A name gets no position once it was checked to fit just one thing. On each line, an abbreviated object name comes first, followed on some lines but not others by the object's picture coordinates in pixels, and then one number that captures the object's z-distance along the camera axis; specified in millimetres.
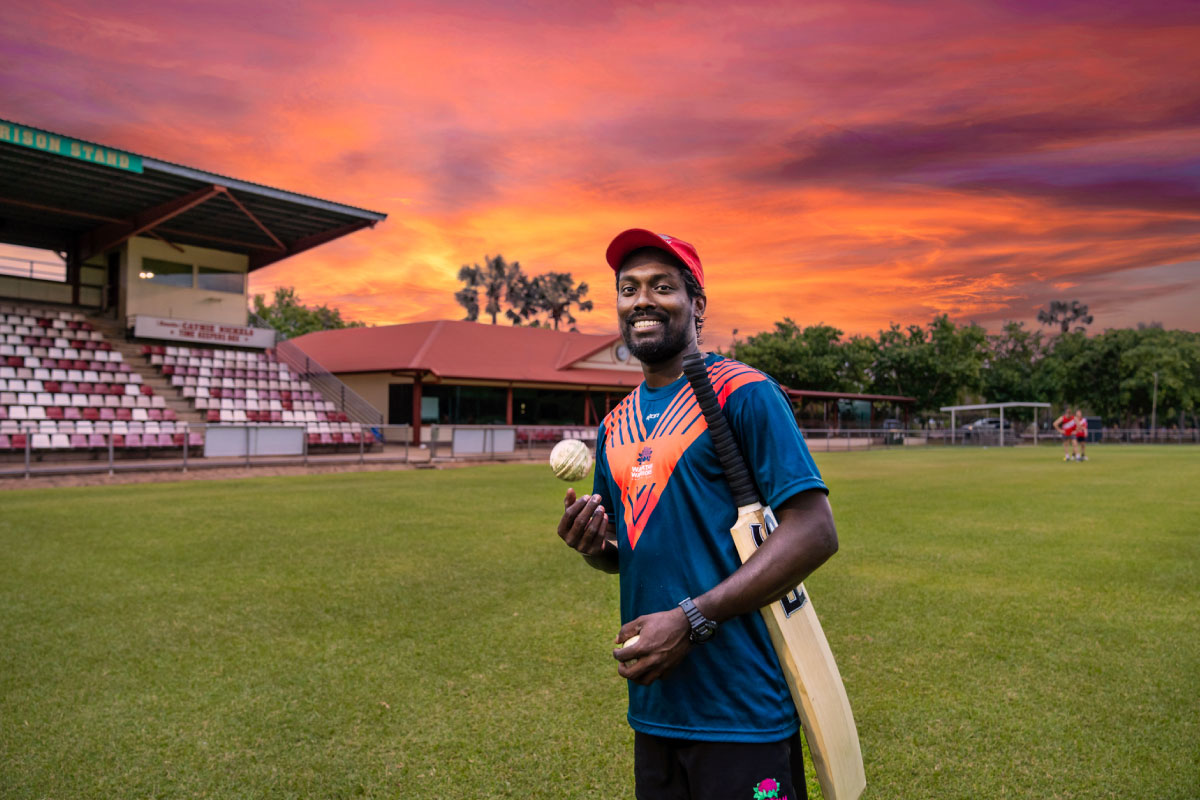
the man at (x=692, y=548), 1855
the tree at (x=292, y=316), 72438
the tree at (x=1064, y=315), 117875
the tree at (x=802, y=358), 58094
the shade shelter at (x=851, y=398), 47744
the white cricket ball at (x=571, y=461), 2742
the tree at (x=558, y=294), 68500
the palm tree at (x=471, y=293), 68000
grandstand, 21750
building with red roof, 34406
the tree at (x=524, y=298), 68938
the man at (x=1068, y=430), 27920
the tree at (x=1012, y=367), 68812
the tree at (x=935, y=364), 60062
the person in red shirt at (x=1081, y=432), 27656
